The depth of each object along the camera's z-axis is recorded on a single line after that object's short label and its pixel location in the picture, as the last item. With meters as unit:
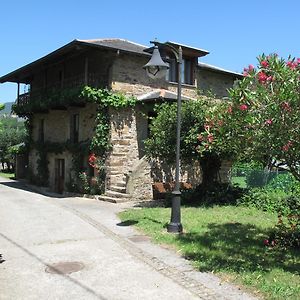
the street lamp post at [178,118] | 10.71
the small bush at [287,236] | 9.11
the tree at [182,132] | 15.88
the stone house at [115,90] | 19.58
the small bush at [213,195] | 16.27
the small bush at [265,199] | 14.68
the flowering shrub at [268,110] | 6.72
